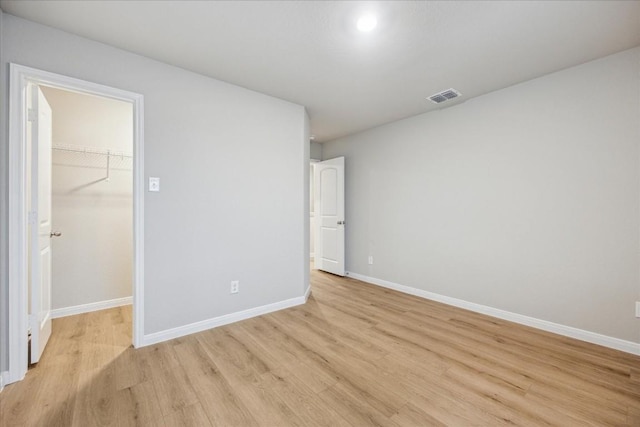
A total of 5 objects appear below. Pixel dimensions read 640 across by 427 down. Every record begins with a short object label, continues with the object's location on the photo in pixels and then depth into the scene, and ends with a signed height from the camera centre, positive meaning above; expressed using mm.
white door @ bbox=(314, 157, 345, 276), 4742 -32
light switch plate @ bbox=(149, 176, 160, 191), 2357 +261
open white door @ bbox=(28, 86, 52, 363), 1979 -60
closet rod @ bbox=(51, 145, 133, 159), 2984 +725
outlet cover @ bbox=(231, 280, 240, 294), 2852 -780
